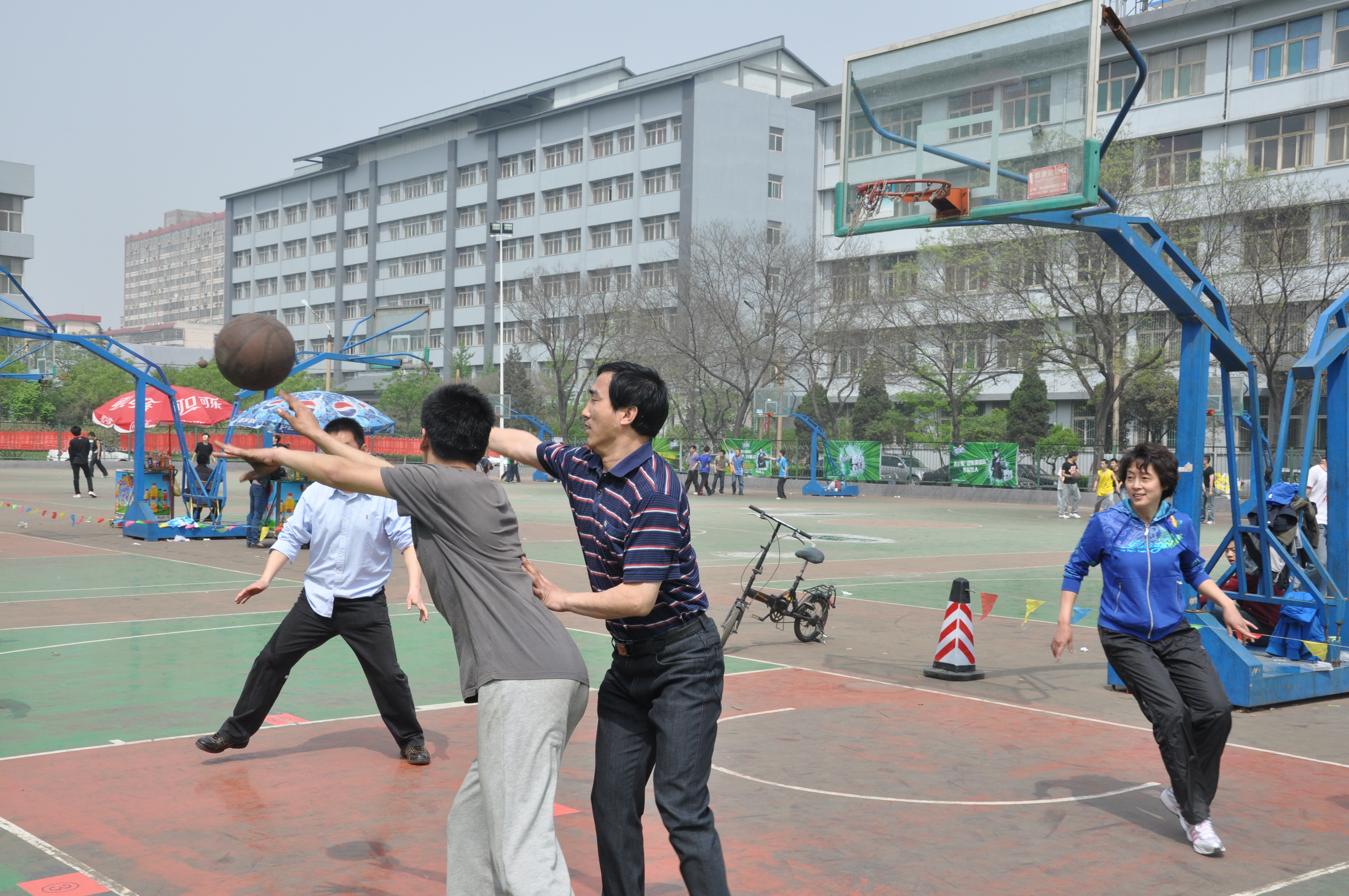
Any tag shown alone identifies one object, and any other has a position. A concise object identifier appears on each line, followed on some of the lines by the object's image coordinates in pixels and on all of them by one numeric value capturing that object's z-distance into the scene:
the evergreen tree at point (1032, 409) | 54.59
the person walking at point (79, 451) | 33.41
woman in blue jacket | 5.59
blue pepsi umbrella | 17.97
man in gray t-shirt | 3.64
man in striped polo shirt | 3.78
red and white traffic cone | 9.62
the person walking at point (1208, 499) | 31.42
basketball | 5.65
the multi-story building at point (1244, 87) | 46.12
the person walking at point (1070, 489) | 32.84
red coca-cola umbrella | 24.97
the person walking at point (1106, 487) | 29.06
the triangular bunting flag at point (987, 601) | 9.76
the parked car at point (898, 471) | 48.25
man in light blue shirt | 6.38
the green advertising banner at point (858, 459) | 48.66
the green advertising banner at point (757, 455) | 51.28
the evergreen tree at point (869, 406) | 58.19
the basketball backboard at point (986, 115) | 9.79
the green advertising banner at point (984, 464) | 44.53
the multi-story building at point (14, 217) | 75.44
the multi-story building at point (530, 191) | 71.62
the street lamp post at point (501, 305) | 63.88
